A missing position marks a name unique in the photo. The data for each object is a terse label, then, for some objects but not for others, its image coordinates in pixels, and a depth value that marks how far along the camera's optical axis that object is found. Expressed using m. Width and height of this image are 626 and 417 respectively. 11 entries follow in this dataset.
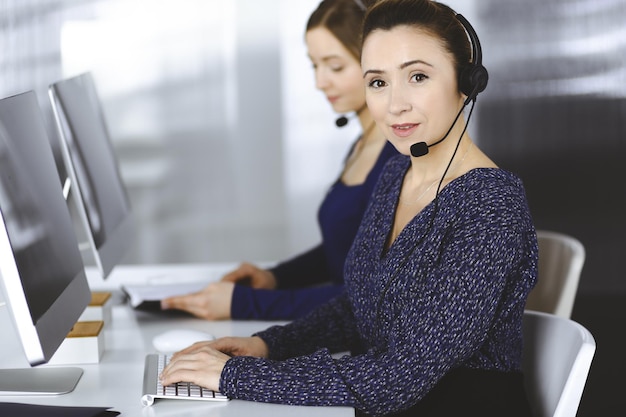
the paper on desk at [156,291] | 2.93
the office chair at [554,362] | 2.36
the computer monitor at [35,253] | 2.27
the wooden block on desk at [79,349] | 2.58
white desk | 2.36
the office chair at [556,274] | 3.04
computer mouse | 2.67
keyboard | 2.39
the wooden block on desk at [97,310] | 2.78
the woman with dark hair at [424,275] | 2.36
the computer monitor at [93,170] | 2.77
